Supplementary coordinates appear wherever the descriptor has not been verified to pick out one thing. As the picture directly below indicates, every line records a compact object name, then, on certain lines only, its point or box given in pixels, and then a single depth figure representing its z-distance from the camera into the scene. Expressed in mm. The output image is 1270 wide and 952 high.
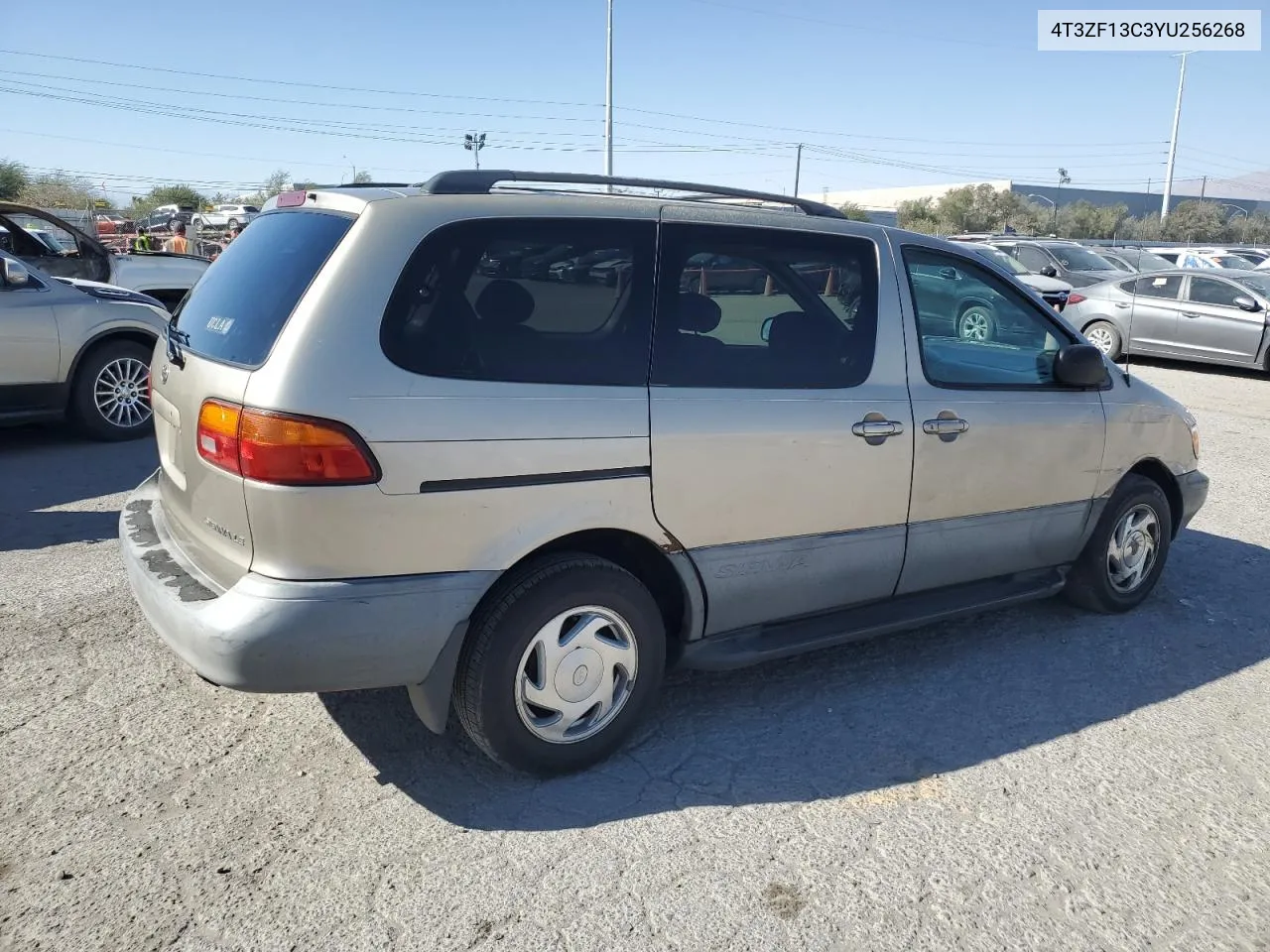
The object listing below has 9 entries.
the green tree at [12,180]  49469
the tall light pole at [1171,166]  50419
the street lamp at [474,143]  51031
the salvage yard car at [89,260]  10070
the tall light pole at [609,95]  36125
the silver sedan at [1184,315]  13742
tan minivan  2734
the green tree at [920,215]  58878
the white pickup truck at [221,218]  38066
